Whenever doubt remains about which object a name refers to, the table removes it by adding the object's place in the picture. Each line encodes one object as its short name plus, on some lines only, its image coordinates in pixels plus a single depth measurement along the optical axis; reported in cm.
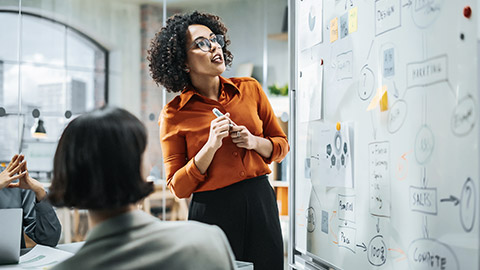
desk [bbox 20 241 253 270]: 172
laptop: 150
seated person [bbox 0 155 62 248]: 173
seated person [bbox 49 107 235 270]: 90
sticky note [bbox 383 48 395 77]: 141
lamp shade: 375
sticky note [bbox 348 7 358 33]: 162
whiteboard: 112
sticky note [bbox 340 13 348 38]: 169
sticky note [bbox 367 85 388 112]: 145
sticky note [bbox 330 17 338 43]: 177
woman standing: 177
